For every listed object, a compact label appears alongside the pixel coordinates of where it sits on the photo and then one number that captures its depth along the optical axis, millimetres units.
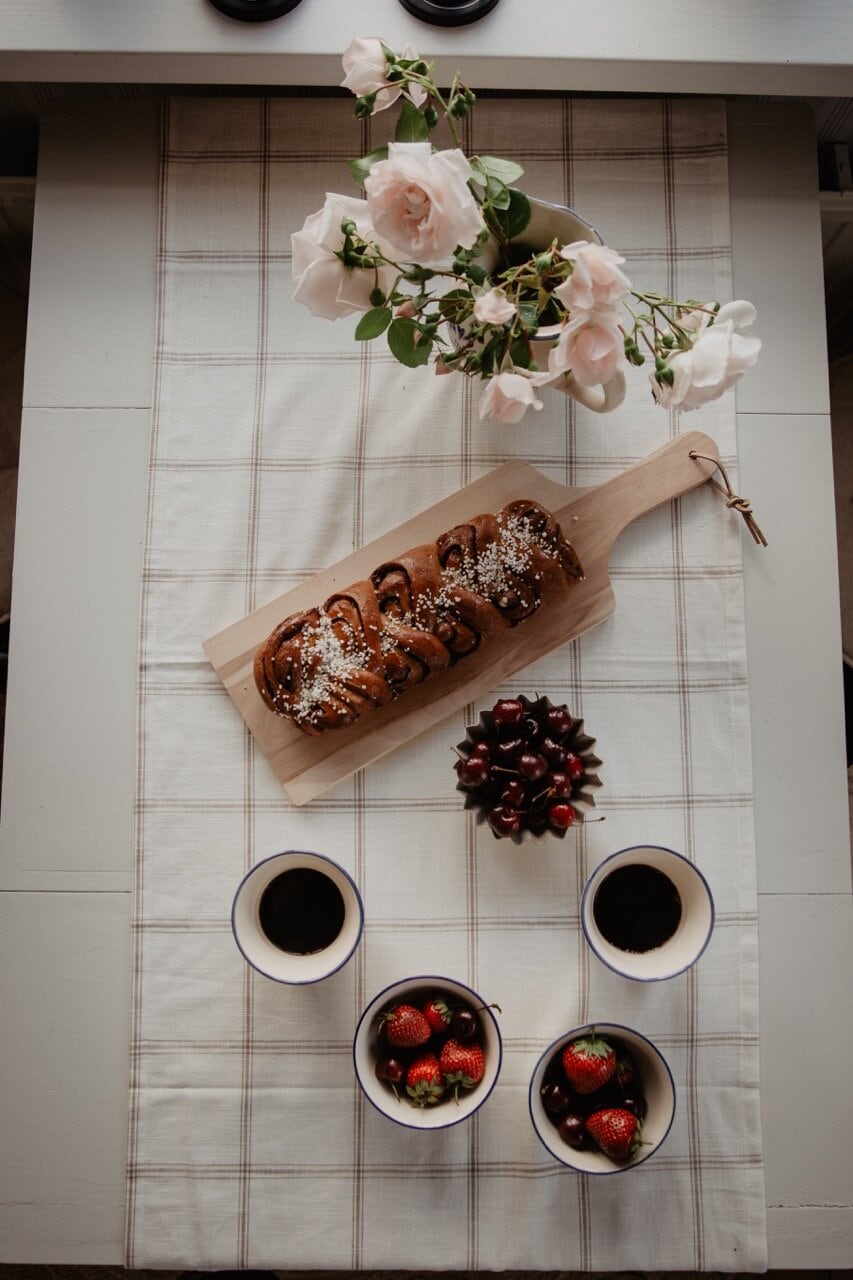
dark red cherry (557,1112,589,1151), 1183
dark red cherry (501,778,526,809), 1182
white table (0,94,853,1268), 1278
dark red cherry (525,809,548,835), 1201
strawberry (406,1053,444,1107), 1187
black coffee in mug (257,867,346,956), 1264
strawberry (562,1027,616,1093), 1179
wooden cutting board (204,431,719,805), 1304
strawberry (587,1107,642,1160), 1158
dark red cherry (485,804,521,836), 1181
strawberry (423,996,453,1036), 1207
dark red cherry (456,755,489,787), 1184
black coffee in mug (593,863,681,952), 1252
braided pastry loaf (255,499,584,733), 1239
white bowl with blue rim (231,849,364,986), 1218
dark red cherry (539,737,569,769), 1193
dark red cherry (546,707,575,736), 1199
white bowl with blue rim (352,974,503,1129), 1182
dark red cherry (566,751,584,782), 1193
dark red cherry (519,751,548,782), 1167
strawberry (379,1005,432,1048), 1192
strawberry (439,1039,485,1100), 1186
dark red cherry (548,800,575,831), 1182
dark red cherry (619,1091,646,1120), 1193
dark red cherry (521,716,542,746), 1196
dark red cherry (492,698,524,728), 1192
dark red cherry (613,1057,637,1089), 1201
